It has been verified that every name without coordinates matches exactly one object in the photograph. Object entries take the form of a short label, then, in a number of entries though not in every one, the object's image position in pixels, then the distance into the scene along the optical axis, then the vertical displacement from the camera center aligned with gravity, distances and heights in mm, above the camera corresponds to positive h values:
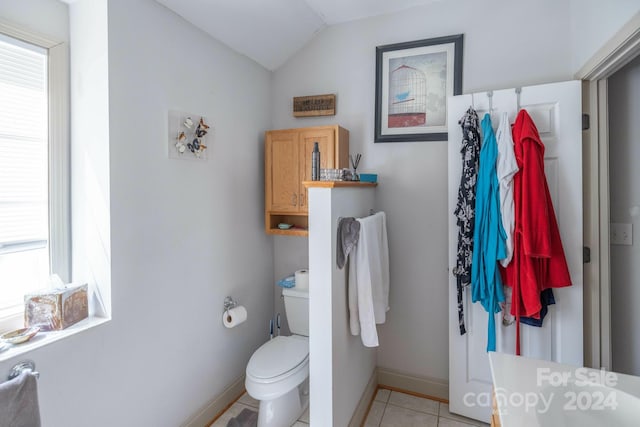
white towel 1692 -412
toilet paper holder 2133 -629
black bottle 1765 +249
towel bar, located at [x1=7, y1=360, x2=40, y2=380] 1149 -572
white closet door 1745 -213
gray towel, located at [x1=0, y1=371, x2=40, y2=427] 1058 -645
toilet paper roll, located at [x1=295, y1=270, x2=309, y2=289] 2252 -495
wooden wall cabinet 2221 +352
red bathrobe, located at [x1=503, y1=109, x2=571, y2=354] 1658 -127
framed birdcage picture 2131 +857
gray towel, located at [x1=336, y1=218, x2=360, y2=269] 1609 -141
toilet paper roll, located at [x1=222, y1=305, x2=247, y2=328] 2074 -700
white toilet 1764 -927
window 1324 +200
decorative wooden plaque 2410 +809
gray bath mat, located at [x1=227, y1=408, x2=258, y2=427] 1952 -1310
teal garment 1756 -155
